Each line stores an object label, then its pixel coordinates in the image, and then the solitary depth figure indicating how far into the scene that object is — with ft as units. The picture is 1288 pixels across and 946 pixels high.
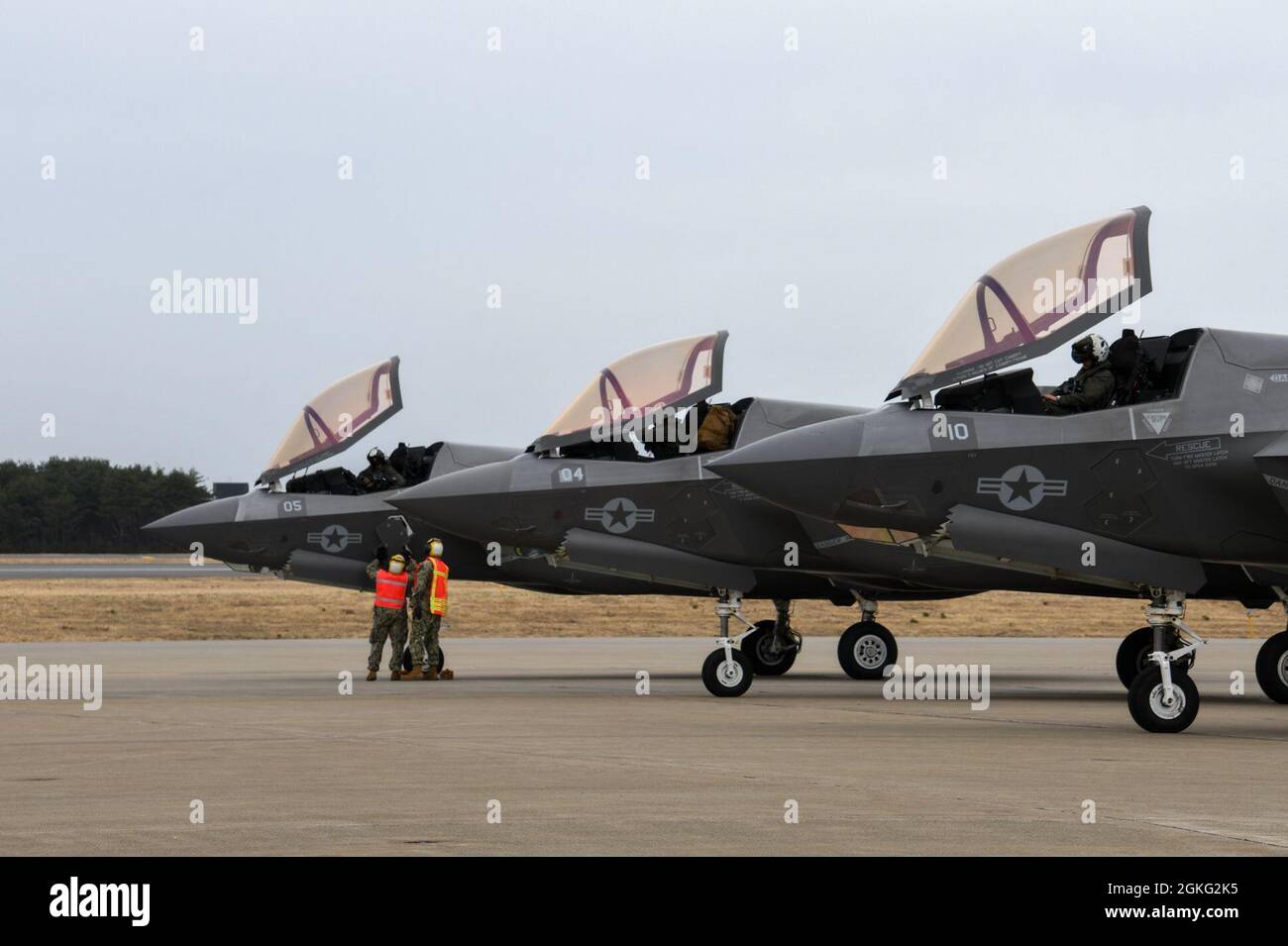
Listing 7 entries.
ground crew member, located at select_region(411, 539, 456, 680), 71.15
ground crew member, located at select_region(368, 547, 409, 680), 71.56
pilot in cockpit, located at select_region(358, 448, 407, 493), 80.02
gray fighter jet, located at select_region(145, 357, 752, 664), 77.36
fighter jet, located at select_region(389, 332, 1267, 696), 64.23
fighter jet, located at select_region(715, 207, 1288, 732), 46.39
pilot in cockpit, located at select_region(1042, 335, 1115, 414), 47.91
